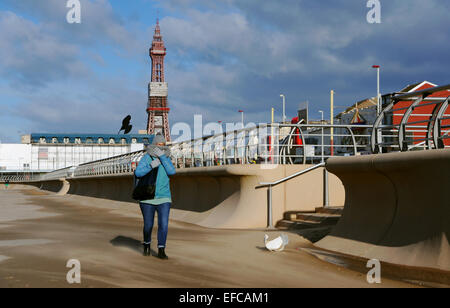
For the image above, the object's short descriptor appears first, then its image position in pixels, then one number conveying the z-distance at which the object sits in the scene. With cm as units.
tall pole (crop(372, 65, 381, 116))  2482
